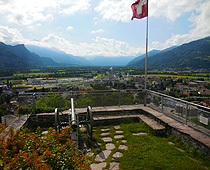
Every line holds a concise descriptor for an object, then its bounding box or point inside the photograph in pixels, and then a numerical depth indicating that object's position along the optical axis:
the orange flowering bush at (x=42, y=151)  1.91
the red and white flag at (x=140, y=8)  7.68
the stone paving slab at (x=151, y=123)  5.52
